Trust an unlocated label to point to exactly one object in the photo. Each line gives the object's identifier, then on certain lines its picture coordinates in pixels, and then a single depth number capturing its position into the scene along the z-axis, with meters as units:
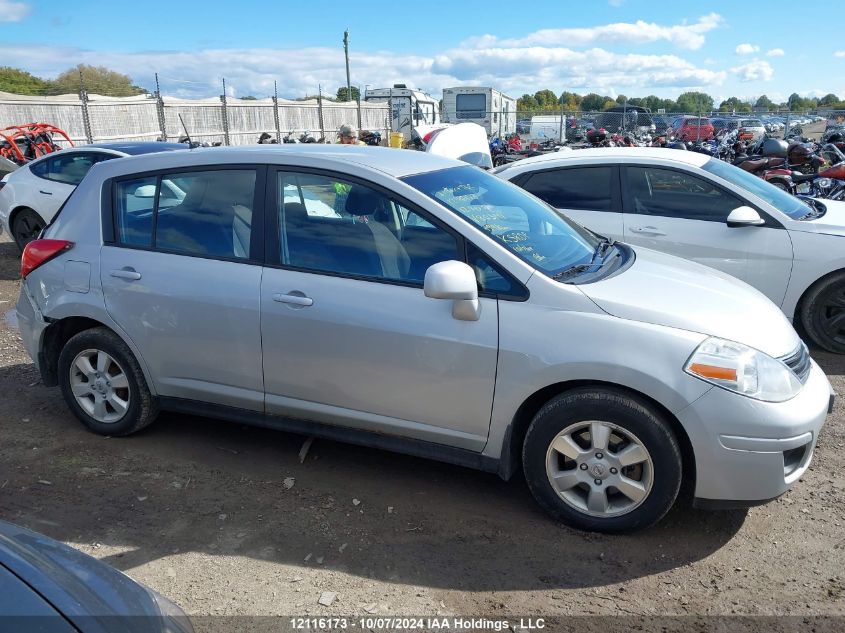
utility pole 48.88
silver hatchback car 3.07
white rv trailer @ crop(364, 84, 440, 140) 34.06
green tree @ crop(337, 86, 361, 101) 61.67
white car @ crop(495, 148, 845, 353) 5.66
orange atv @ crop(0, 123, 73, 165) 15.38
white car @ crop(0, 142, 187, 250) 9.34
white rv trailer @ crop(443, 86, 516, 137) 33.15
